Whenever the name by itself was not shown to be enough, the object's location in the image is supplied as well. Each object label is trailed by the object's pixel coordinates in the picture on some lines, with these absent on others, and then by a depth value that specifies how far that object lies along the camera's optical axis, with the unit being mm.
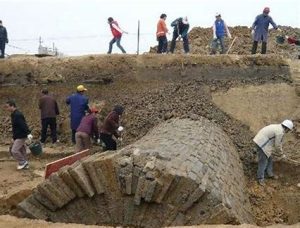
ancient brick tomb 6379
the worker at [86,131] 10375
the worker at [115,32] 15438
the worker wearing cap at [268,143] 10164
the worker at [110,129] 10000
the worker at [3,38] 15719
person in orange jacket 15289
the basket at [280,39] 19312
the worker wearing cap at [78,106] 11727
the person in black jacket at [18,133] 9664
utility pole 16853
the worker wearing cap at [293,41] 15442
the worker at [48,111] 12336
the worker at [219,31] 15555
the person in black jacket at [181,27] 15344
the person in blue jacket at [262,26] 14703
